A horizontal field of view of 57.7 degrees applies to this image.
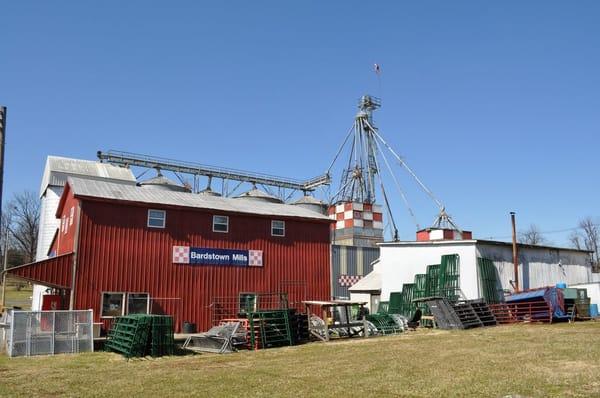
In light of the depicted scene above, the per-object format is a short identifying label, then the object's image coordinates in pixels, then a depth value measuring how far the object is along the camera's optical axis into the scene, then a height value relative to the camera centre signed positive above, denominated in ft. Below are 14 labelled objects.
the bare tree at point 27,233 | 265.75 +22.20
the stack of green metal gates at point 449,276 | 96.12 +0.01
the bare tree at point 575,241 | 299.68 +18.95
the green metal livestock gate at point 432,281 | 97.66 -0.88
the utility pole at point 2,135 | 53.26 +14.13
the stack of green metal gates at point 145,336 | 60.80 -6.68
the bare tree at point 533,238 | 330.46 +22.99
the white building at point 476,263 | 95.71 +2.45
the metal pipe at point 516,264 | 98.84 +2.12
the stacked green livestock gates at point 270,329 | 68.80 -6.63
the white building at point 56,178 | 135.95 +26.42
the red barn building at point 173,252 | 78.84 +4.01
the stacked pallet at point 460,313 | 81.46 -5.72
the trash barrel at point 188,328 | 82.48 -7.63
